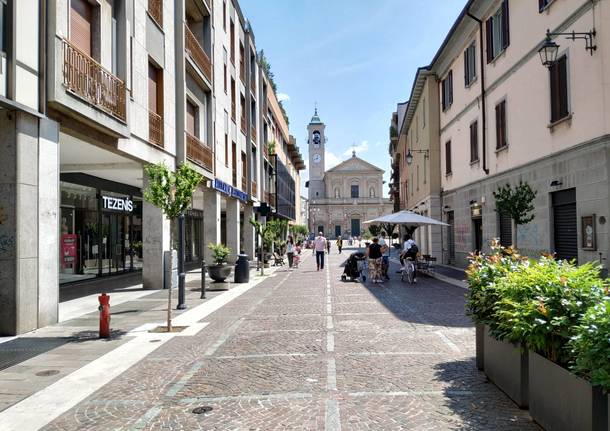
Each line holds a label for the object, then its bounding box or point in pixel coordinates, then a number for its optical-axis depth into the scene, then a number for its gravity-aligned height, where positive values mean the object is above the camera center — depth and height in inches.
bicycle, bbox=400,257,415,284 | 682.8 -49.2
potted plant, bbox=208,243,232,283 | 619.5 -39.2
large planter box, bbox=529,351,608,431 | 132.8 -51.2
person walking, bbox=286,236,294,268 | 1023.0 -32.3
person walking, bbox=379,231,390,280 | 727.1 -46.8
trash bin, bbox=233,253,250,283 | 722.8 -52.9
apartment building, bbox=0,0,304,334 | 331.6 +107.6
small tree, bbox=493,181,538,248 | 508.7 +30.2
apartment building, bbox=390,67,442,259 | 1081.4 +187.4
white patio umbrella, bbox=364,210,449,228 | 812.0 +23.6
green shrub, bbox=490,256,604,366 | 161.9 -26.2
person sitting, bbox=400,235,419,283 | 686.5 -26.9
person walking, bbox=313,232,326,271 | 972.6 -29.6
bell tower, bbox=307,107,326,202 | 4424.2 +720.0
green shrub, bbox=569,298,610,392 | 127.8 -32.0
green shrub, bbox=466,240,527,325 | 220.6 -23.2
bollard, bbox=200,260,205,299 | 537.0 -56.7
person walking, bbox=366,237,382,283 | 683.0 -37.5
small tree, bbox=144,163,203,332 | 374.9 +38.4
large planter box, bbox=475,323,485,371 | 235.3 -55.3
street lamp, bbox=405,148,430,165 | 1092.2 +177.6
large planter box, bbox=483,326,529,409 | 187.0 -56.4
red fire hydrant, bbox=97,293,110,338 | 327.6 -55.6
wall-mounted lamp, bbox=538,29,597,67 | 436.8 +168.5
